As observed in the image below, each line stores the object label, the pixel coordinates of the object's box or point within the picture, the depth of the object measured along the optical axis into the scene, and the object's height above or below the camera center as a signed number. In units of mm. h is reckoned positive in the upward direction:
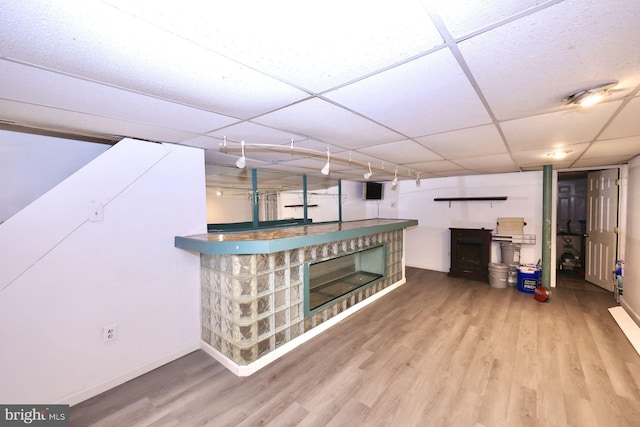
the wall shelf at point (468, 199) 4891 +164
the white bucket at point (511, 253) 4723 -871
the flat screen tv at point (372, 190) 5840 +401
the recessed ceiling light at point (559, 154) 2935 +628
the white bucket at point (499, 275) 4508 -1218
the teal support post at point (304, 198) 4621 +182
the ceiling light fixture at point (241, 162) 2100 +387
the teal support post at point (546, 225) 3982 -302
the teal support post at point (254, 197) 3619 +160
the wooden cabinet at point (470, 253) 4824 -913
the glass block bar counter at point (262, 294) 2291 -852
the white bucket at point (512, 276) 4535 -1247
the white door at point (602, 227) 3959 -352
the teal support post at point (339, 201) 5441 +142
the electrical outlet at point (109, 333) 2097 -1034
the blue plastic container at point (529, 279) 4168 -1198
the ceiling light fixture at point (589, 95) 1283 +593
